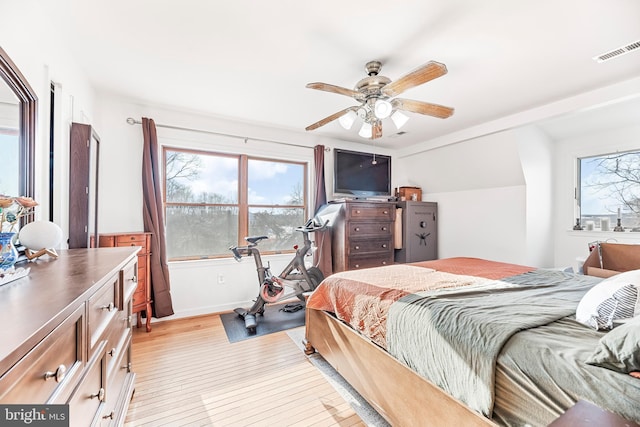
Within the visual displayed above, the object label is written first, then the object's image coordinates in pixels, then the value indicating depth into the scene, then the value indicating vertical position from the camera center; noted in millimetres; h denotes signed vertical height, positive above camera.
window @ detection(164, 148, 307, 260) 3455 +167
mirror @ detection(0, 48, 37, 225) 1267 +414
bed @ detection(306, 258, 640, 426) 930 -577
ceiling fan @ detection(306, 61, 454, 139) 1913 +900
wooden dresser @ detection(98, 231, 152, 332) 2631 -528
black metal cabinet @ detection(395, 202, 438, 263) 4352 -296
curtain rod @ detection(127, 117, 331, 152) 3111 +1041
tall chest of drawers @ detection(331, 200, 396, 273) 3867 -306
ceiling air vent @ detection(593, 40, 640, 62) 1957 +1209
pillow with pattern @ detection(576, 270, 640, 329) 1193 -406
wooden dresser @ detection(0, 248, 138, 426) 556 -330
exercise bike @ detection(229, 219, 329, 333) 3178 -808
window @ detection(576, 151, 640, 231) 3350 +308
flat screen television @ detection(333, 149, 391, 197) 4281 +660
